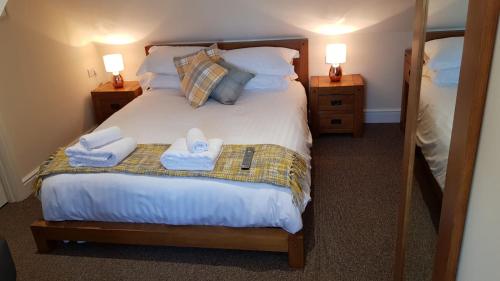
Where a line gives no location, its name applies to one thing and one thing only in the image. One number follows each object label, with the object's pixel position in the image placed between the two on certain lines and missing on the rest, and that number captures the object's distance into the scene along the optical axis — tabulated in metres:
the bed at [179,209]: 2.07
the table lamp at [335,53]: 3.43
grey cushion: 3.16
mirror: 1.11
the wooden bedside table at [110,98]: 3.74
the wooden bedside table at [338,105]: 3.46
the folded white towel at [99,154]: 2.26
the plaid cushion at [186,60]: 3.36
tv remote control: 2.14
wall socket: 3.91
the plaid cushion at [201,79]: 3.15
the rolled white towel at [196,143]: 2.18
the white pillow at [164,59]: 3.53
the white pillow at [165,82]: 3.58
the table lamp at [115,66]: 3.73
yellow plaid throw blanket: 2.09
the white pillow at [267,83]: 3.41
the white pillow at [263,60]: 3.37
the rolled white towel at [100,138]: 2.30
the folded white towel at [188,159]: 2.15
